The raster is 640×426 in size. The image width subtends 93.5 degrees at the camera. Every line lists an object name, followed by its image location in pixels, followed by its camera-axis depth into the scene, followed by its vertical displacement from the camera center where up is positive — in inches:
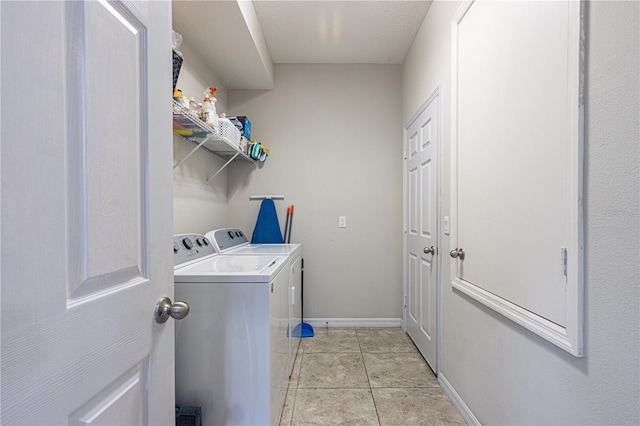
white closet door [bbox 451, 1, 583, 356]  34.5 +6.9
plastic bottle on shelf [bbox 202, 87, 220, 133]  70.7 +23.6
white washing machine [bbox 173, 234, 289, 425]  50.2 -23.1
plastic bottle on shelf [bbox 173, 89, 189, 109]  58.0 +21.8
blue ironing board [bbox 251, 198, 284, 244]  109.9 -6.8
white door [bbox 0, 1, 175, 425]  14.9 -0.1
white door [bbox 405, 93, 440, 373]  80.0 -6.4
